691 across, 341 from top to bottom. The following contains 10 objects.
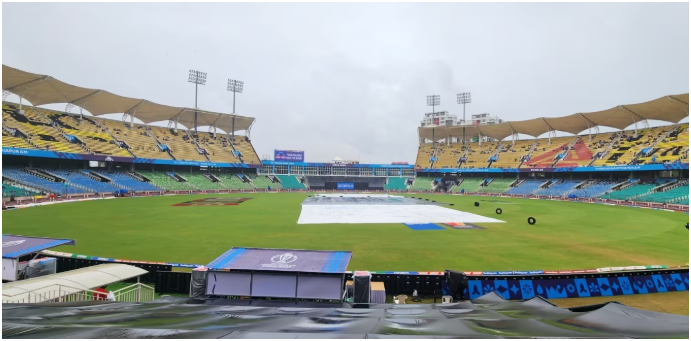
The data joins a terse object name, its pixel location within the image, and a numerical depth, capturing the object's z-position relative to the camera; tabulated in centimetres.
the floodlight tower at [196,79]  8731
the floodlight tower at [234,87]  9394
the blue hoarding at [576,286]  1280
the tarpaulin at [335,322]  447
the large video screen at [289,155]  9900
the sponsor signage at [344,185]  10419
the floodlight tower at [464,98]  10041
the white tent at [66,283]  938
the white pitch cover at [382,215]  3125
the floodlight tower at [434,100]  10588
